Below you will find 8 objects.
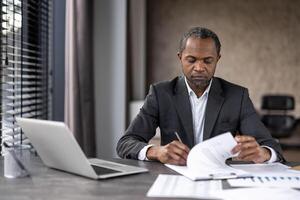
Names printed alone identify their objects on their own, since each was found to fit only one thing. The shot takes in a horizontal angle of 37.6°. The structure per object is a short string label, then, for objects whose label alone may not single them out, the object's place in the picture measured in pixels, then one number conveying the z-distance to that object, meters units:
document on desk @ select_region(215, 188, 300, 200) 1.19
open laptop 1.38
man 2.01
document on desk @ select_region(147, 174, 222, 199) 1.23
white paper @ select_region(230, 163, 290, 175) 1.55
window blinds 2.54
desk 1.23
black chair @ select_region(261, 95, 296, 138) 5.00
